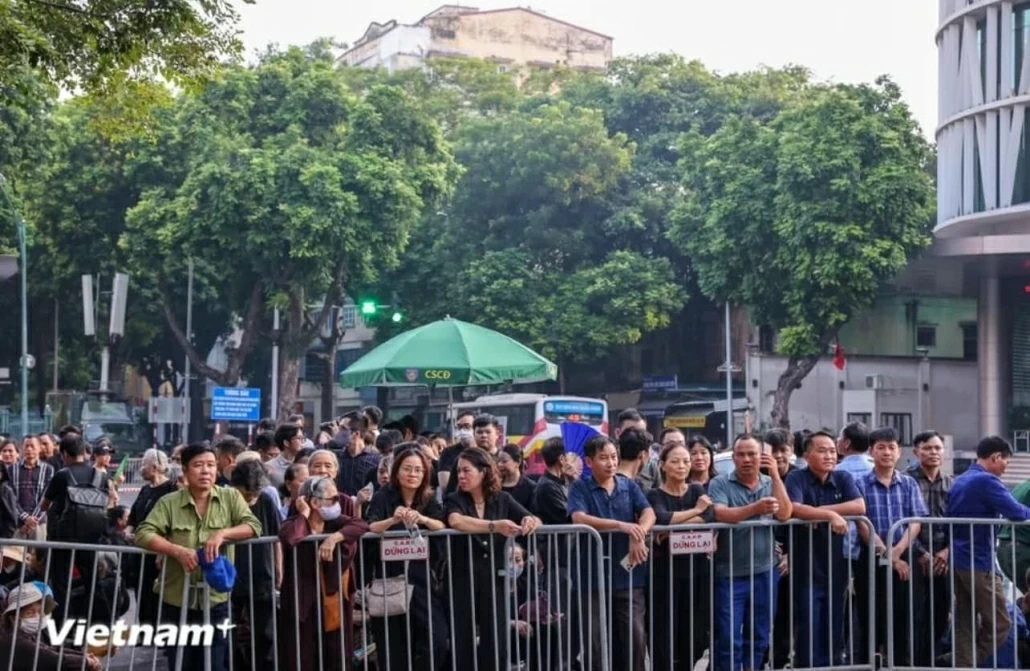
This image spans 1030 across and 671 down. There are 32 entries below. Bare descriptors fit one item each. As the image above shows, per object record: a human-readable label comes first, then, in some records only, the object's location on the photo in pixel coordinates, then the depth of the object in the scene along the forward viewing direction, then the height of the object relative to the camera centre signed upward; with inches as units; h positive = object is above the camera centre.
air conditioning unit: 1998.0 -4.3
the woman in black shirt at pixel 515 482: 415.8 -26.2
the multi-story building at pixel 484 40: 3009.4 +602.0
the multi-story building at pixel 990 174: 1664.6 +202.4
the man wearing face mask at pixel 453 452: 480.3 -22.5
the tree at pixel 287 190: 1640.0 +177.5
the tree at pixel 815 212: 1734.7 +170.5
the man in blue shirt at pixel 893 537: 386.6 -36.0
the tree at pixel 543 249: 1968.5 +151.1
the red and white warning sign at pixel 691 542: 369.4 -35.6
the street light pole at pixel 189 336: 1668.3 +38.9
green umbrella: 713.6 +6.3
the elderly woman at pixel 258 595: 344.5 -44.7
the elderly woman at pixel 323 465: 395.5 -20.9
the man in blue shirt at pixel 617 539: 366.3 -34.9
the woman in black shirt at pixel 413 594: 348.8 -44.5
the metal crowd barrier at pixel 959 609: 383.6 -52.5
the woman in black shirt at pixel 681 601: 375.6 -48.9
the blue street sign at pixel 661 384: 2228.1 -9.4
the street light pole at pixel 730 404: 1991.9 -31.0
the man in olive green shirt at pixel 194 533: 329.7 -30.9
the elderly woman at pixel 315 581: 344.2 -41.7
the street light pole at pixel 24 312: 1341.0 +50.3
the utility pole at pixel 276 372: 1727.4 +1.3
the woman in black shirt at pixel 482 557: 354.6 -37.6
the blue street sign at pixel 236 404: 1691.7 -30.2
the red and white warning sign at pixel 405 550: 347.9 -35.4
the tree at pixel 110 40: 467.2 +101.8
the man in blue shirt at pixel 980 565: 385.7 -41.9
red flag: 1876.2 +21.4
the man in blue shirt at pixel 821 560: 380.2 -40.6
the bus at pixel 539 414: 1520.7 -34.2
